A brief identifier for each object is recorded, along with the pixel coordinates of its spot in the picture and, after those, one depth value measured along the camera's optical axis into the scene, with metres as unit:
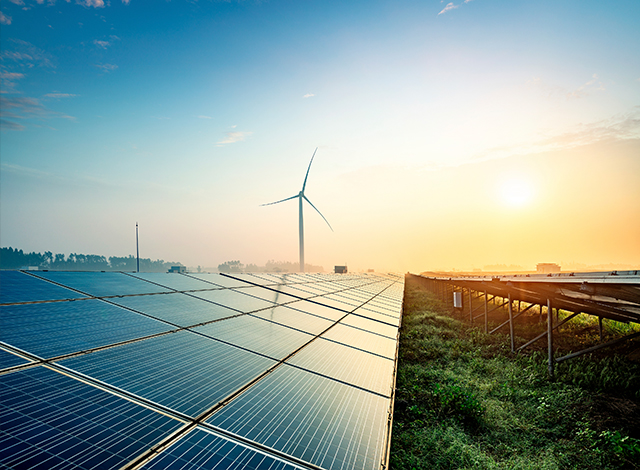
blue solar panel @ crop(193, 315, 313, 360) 6.17
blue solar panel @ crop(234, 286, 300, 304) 11.94
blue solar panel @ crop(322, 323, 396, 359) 8.04
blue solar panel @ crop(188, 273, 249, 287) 13.75
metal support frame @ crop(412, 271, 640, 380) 8.60
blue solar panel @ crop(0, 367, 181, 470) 2.50
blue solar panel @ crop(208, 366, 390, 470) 3.47
